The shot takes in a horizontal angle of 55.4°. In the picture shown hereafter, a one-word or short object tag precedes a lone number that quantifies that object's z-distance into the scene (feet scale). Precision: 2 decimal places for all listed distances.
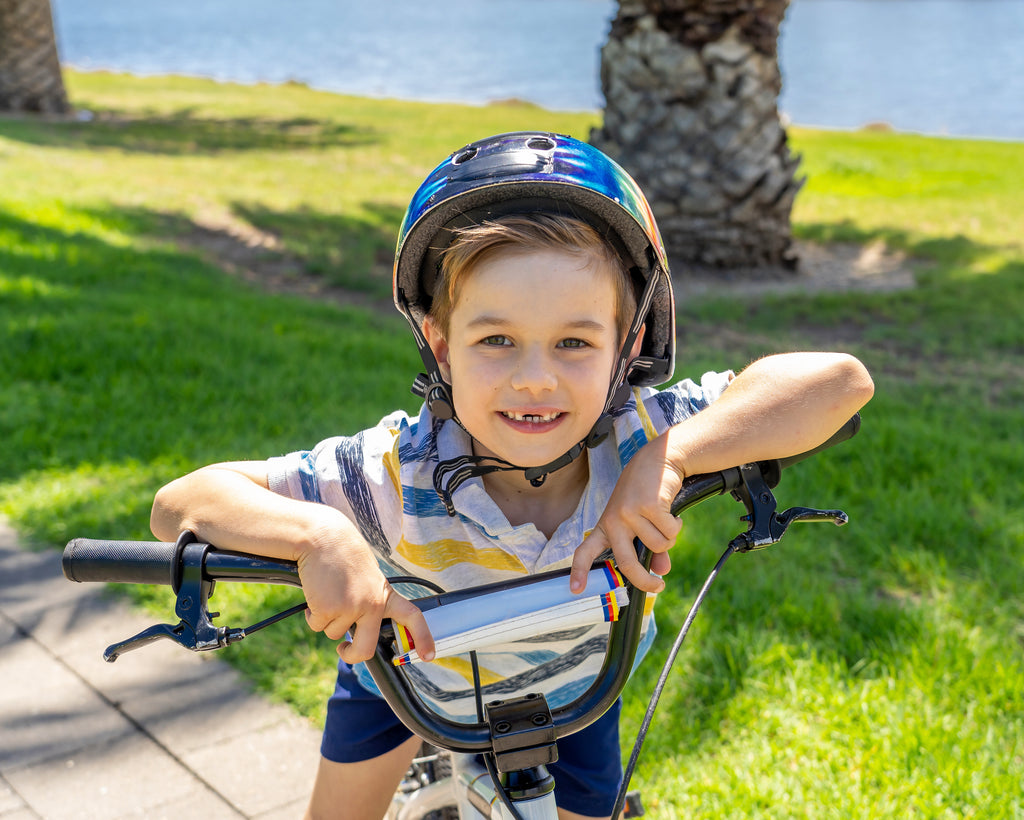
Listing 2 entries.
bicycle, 4.66
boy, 5.28
